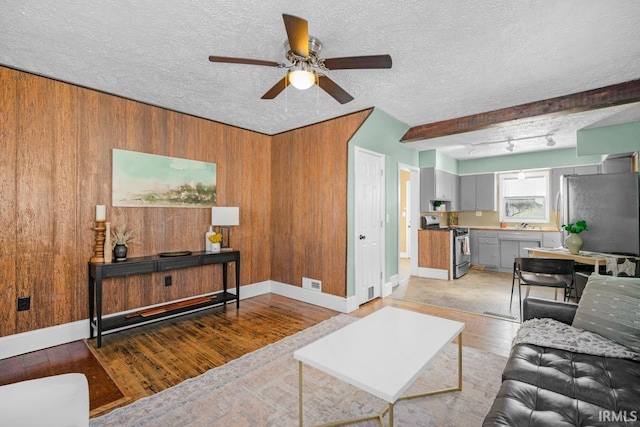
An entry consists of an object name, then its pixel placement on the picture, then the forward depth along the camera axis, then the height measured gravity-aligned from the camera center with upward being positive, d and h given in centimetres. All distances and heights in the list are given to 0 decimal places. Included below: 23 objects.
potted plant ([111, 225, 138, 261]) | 311 -28
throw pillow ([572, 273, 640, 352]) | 171 -61
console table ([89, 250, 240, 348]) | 285 -75
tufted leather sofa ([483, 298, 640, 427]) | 119 -83
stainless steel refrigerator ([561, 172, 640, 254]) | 361 +6
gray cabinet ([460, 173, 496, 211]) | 655 +50
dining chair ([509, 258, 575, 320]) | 317 -63
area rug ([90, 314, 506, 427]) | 182 -128
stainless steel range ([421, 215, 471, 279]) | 557 -61
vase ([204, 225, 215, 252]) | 389 -35
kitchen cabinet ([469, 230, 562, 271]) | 580 -63
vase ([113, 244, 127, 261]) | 310 -40
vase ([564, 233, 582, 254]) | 360 -36
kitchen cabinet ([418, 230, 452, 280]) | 556 -78
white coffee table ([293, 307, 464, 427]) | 142 -80
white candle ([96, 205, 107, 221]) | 301 +3
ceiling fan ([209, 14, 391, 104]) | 167 +104
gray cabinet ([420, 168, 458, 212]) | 587 +56
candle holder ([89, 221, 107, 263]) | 300 -29
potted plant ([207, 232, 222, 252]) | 384 -34
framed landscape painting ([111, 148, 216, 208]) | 330 +42
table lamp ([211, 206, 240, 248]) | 387 -2
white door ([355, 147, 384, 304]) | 402 -13
